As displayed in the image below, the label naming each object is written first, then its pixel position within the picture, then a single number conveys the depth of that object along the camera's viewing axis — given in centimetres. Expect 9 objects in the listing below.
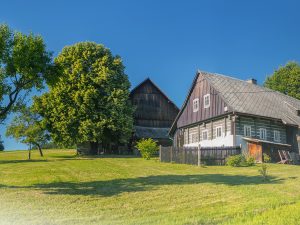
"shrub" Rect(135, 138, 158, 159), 2466
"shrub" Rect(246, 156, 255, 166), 1986
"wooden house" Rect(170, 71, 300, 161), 2481
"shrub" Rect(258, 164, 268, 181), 1345
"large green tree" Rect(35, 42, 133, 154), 3192
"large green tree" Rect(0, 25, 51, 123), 1294
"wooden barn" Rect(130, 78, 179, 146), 3990
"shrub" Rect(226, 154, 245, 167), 1998
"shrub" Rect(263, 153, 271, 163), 2232
